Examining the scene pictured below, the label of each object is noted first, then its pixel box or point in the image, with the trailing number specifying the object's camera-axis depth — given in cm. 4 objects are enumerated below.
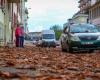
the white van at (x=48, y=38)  3552
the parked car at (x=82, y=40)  1535
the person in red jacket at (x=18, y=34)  2272
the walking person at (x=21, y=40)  2309
